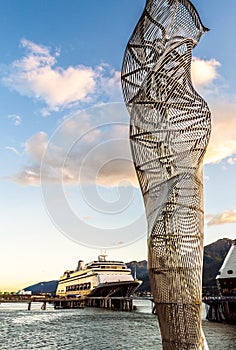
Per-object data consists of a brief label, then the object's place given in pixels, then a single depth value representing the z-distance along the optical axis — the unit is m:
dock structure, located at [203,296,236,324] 50.86
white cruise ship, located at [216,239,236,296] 54.94
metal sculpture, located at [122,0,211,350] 15.12
